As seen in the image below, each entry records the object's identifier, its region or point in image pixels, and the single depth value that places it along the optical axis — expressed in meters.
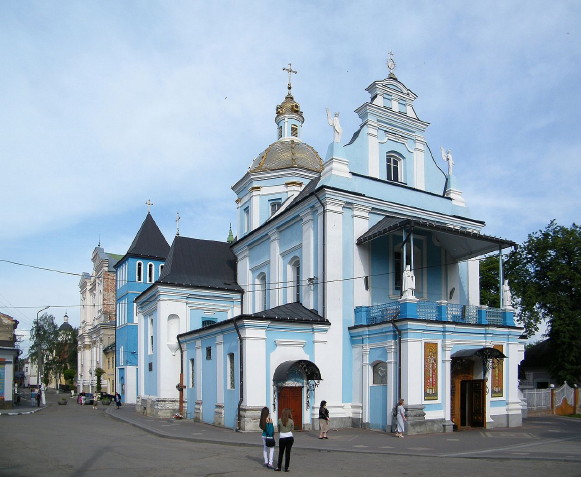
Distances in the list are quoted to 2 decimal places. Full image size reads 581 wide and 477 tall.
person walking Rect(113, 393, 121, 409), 37.56
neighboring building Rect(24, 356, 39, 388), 108.69
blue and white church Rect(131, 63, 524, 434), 20.81
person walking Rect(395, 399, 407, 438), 18.92
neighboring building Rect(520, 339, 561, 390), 37.78
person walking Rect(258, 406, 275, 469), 12.89
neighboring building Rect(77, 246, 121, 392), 58.13
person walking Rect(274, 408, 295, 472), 12.48
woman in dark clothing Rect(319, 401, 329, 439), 18.73
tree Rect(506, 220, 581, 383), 33.66
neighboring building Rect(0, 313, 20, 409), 35.91
